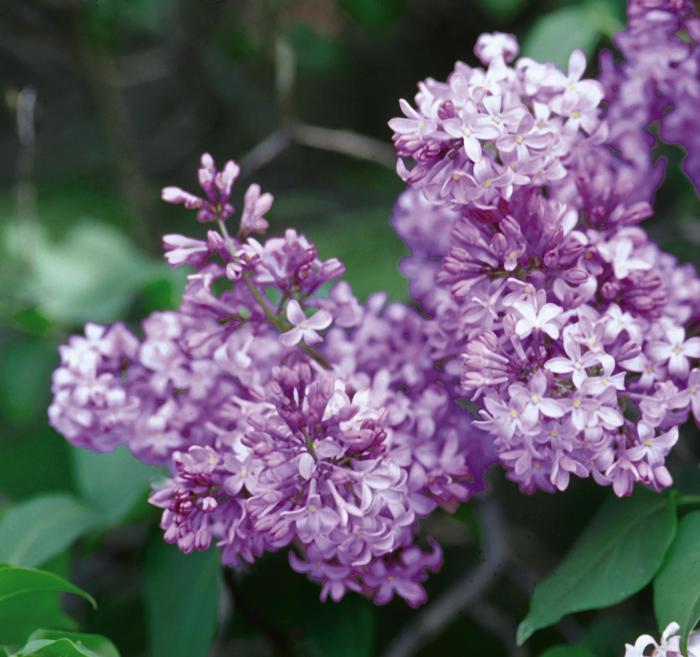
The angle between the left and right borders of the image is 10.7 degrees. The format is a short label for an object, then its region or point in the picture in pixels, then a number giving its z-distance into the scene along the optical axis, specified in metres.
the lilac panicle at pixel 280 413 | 1.13
